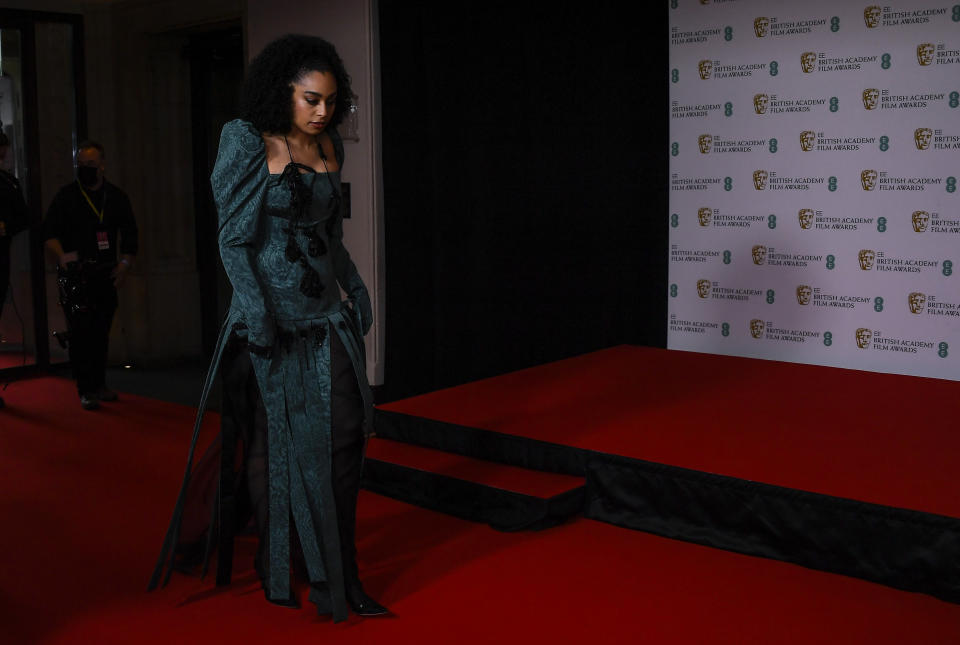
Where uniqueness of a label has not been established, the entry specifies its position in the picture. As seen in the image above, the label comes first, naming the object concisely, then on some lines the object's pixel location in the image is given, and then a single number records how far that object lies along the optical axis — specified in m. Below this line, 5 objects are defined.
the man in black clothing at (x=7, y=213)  5.63
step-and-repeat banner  4.30
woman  2.59
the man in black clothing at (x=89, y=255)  5.45
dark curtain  4.97
